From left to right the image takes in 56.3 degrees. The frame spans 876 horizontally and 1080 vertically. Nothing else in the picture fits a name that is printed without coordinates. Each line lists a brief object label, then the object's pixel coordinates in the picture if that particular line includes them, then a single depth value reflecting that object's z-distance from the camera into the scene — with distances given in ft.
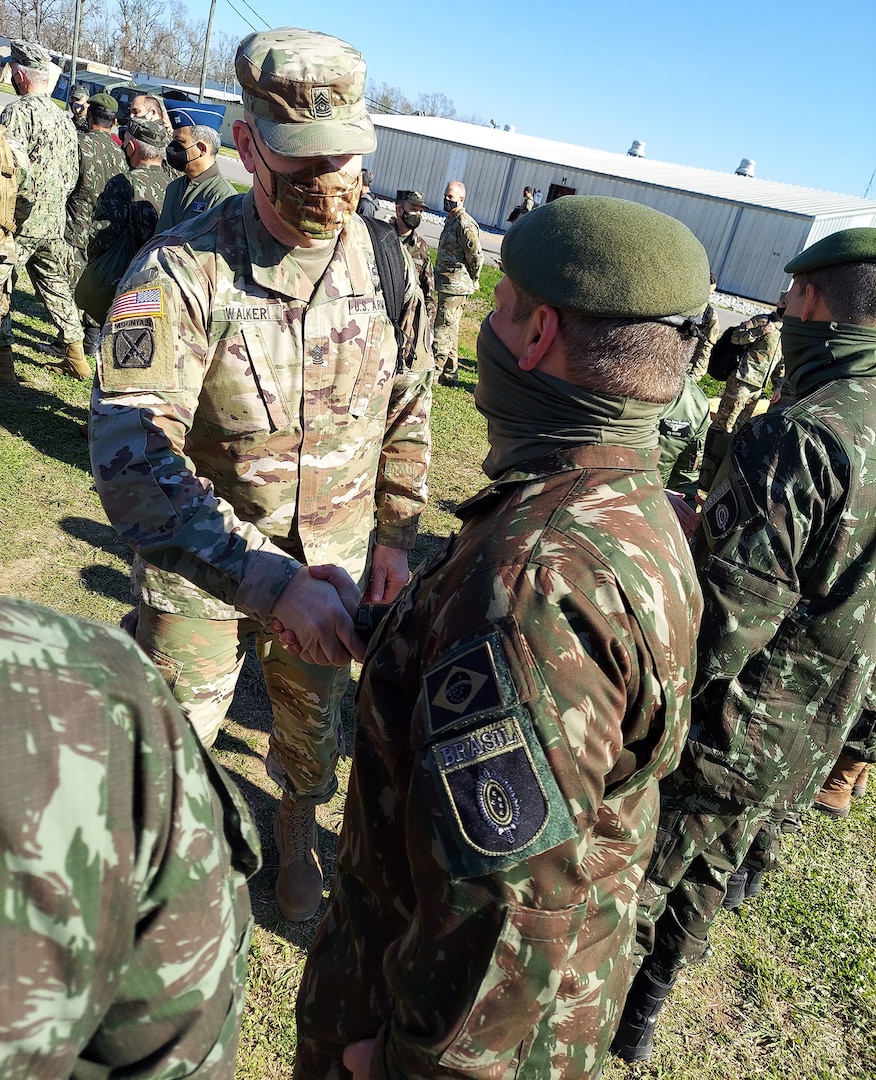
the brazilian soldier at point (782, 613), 7.18
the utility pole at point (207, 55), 113.19
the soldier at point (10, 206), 19.60
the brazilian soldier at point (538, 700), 3.81
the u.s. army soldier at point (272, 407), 6.51
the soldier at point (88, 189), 25.08
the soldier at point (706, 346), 32.89
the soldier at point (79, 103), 39.60
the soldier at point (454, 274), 33.04
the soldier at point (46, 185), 21.68
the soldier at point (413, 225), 29.94
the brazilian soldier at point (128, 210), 18.56
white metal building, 98.58
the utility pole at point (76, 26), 106.32
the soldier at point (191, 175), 16.03
